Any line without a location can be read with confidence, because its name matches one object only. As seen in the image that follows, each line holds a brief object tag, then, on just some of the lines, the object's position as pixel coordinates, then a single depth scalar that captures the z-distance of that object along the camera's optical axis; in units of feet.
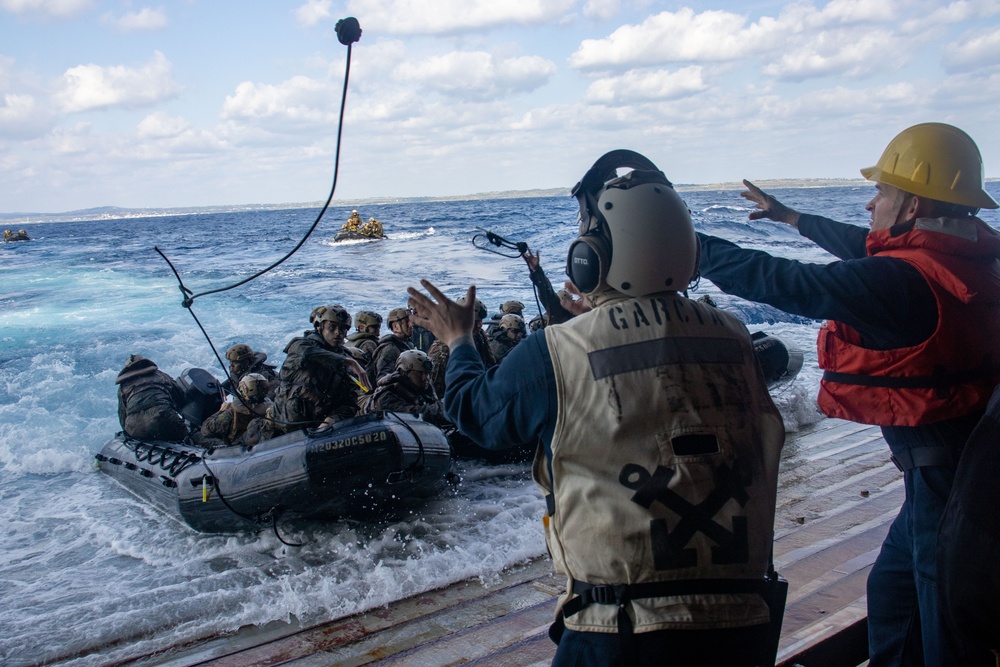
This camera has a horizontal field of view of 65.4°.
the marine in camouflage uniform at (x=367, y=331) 30.63
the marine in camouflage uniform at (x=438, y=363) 26.40
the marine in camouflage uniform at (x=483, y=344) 22.84
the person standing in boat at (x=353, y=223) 119.75
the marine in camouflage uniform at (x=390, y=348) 27.25
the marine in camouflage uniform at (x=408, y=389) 23.66
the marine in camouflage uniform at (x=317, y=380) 21.70
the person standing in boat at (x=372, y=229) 120.98
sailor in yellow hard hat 7.06
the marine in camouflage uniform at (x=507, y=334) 27.63
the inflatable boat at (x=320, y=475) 18.98
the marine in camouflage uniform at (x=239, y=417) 23.88
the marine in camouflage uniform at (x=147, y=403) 25.35
